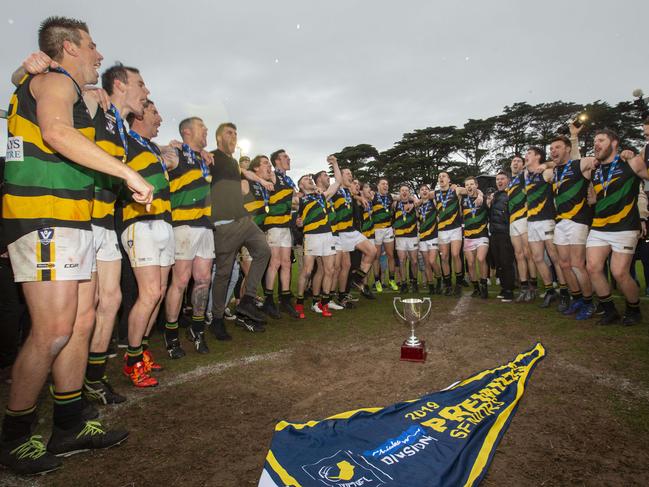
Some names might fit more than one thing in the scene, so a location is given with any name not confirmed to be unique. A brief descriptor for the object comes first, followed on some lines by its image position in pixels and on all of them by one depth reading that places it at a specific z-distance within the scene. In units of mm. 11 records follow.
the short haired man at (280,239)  7117
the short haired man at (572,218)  6129
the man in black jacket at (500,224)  9031
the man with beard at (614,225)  5262
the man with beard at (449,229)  9242
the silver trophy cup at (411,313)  4454
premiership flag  2076
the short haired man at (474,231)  8781
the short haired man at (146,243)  3777
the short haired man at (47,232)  2223
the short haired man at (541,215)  7113
